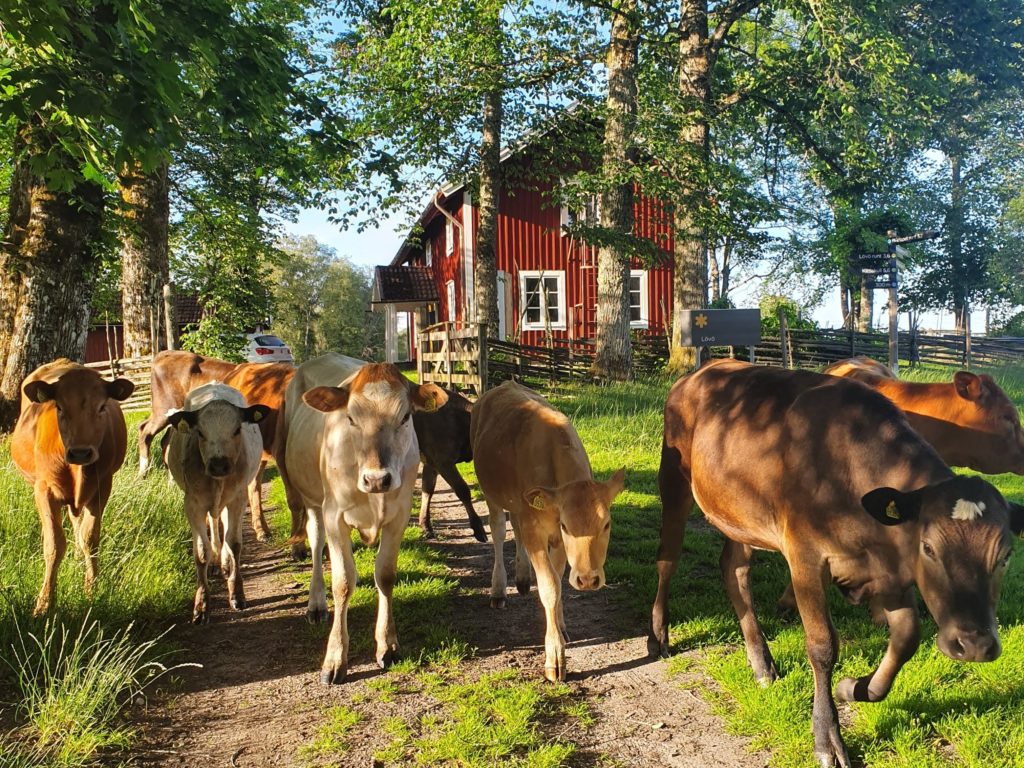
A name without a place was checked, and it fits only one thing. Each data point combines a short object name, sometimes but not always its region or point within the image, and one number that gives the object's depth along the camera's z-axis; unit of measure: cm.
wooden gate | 1515
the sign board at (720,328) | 1108
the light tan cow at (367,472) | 426
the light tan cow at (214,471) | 527
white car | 2612
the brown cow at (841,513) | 291
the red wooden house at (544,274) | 2469
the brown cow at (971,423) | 582
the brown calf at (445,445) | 751
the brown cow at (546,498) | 403
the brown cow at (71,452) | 501
